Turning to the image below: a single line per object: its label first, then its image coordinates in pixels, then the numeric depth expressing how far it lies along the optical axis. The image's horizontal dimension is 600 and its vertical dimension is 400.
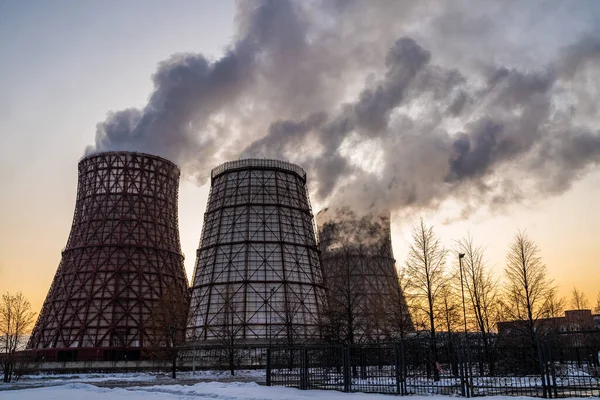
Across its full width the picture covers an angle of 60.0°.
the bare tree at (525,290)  29.81
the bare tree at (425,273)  28.95
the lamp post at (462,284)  33.28
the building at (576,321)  29.22
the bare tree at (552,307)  31.09
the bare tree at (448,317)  29.69
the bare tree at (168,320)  44.09
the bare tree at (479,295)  34.25
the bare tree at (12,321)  39.80
